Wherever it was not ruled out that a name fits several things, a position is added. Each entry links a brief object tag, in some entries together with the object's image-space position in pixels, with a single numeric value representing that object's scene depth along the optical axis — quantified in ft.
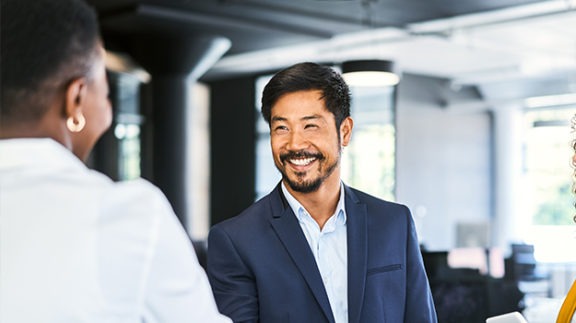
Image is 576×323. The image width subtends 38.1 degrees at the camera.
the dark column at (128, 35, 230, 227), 34.55
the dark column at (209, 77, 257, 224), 49.34
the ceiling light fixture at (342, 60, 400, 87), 26.14
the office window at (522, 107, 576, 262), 53.31
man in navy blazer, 6.72
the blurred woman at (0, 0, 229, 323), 3.14
